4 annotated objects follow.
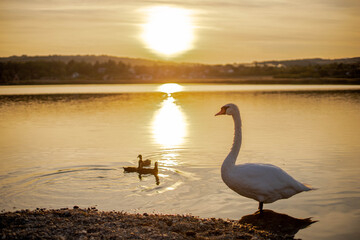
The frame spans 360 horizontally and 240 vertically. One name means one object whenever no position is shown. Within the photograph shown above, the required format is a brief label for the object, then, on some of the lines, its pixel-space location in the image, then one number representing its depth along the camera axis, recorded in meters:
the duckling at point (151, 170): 13.95
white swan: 9.27
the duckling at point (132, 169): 14.45
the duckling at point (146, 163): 14.98
